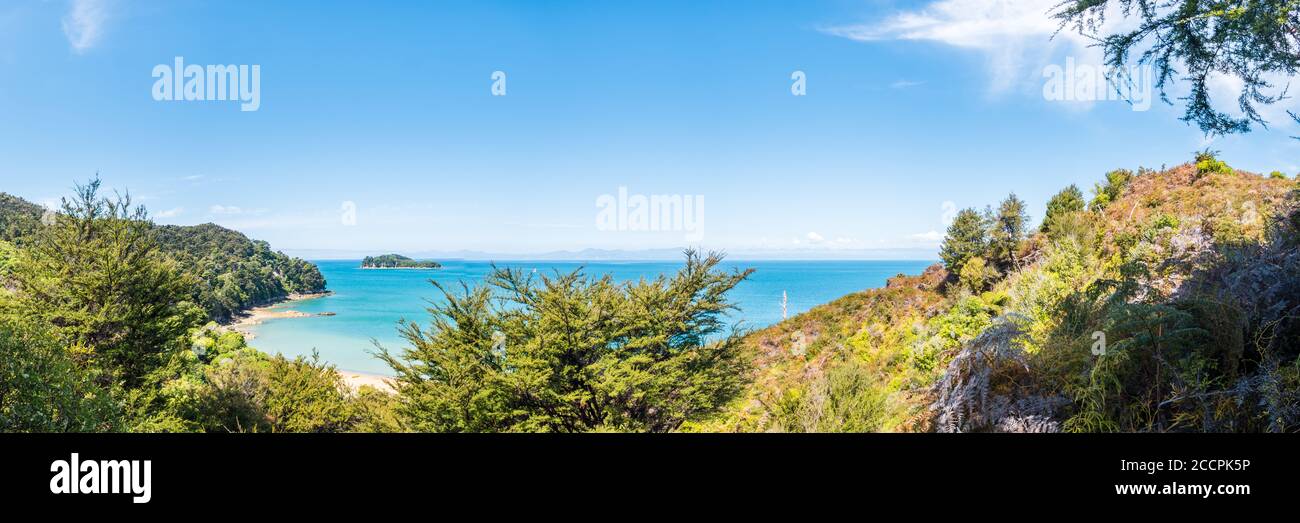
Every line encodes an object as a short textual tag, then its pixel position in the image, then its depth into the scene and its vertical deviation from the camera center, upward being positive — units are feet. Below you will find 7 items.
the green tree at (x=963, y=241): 74.87 +1.74
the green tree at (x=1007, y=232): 71.92 +2.80
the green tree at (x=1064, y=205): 66.95 +6.05
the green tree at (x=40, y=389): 29.45 -7.14
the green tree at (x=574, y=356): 37.58 -7.25
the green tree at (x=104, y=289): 43.35 -2.44
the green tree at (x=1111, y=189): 65.46 +7.62
